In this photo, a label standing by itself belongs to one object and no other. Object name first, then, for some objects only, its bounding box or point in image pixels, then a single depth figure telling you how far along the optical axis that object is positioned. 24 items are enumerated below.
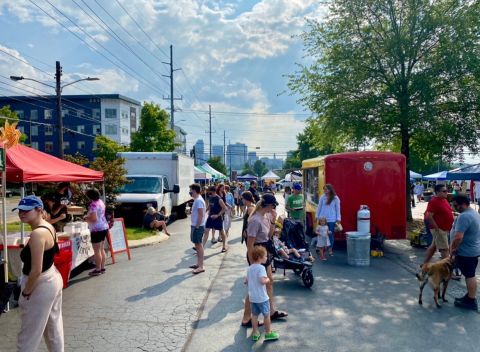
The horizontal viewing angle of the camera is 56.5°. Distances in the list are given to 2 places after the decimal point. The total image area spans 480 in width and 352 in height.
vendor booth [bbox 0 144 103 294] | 7.21
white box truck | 16.59
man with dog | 6.64
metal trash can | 9.84
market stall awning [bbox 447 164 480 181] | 16.31
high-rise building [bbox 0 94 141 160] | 72.56
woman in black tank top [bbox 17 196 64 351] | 4.11
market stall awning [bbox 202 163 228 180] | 46.82
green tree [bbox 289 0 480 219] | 15.24
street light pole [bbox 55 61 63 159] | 21.48
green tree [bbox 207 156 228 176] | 81.19
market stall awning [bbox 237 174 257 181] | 56.37
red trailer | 11.73
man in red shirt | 9.00
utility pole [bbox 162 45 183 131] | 43.71
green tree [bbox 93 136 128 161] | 50.58
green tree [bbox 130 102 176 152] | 38.91
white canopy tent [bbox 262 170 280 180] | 53.80
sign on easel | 10.30
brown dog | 6.76
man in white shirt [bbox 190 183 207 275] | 9.21
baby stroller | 7.91
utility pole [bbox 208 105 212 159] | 80.03
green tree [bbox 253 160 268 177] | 149.38
